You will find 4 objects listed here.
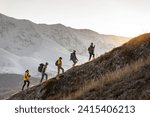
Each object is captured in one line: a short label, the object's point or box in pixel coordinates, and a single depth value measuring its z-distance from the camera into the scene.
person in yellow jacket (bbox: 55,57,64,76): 32.30
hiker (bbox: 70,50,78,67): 34.45
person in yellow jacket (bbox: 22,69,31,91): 31.45
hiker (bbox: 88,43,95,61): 34.58
